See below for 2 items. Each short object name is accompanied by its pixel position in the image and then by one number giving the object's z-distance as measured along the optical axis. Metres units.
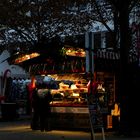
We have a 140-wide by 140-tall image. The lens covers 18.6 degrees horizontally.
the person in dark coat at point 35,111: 16.56
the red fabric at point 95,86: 16.19
